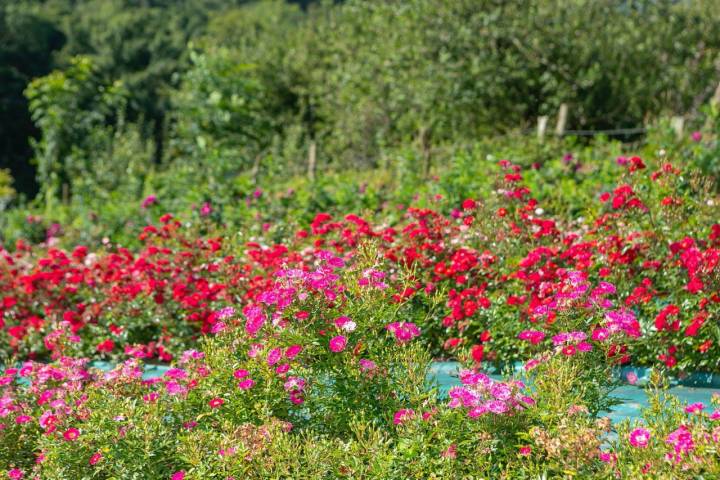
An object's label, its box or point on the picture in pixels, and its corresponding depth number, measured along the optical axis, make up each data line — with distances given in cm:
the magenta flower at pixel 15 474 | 299
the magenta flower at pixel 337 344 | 283
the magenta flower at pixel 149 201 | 907
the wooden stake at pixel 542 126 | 924
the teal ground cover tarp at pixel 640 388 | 379
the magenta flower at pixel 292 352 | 288
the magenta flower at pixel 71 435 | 286
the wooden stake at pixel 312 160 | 1063
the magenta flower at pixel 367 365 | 288
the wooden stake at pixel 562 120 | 946
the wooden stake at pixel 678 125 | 805
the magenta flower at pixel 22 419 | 325
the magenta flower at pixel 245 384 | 291
